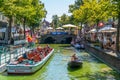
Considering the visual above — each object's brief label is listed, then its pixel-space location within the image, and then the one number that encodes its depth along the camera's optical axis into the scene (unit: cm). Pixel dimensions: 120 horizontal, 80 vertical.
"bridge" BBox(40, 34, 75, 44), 2989
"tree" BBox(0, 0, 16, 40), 1521
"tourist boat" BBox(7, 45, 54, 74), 933
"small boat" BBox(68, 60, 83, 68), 1076
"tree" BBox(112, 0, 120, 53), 1145
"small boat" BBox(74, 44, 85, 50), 2148
